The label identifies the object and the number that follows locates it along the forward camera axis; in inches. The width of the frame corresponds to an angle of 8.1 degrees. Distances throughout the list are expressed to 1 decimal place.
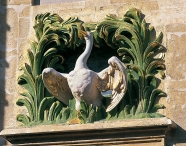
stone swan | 475.0
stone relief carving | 478.4
